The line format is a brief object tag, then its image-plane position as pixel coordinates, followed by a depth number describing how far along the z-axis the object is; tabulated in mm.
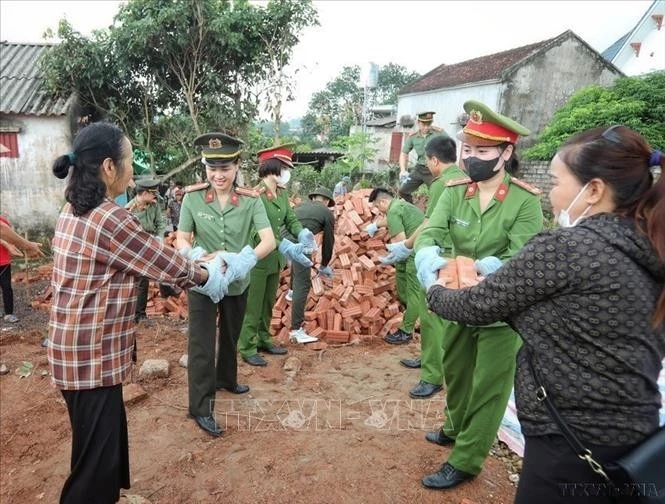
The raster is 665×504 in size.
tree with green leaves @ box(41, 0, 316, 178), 9531
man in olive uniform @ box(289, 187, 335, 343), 5336
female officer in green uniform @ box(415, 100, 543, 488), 2504
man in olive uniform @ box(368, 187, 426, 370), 5227
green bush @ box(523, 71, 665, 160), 12359
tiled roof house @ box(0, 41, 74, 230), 9523
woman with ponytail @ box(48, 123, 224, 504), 1980
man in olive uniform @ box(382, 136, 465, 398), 3939
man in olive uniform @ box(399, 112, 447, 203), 6930
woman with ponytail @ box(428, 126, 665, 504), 1334
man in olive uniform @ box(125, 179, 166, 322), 5770
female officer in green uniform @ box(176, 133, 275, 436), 3203
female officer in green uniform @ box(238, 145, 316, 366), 4605
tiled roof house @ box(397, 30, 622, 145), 15547
